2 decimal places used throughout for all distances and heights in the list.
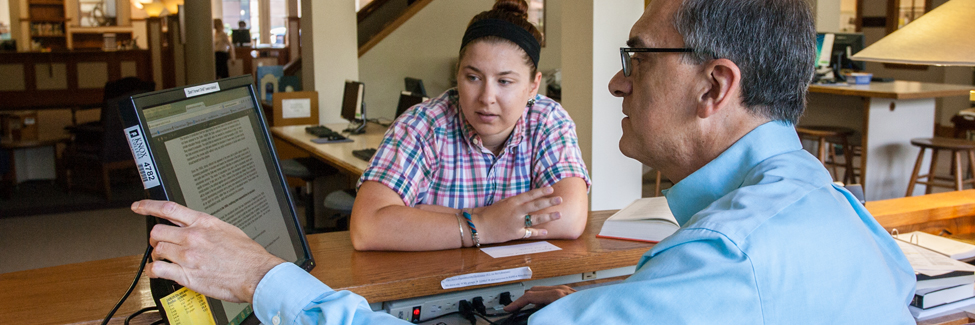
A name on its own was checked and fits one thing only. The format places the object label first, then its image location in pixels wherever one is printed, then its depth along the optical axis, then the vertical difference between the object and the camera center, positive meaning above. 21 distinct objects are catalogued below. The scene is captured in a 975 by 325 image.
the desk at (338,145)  3.57 -0.52
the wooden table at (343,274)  1.16 -0.40
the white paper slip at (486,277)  1.31 -0.41
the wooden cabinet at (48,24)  12.91 +0.59
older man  0.75 -0.18
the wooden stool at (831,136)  5.30 -0.62
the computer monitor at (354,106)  4.72 -0.34
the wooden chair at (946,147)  4.82 -0.68
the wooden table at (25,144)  5.91 -0.73
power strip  1.28 -0.45
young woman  1.60 -0.22
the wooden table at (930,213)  2.03 -0.46
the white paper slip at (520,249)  1.46 -0.40
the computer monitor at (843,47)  6.12 +0.06
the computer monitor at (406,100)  4.25 -0.27
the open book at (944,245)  1.77 -0.48
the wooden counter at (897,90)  4.95 -0.26
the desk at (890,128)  5.12 -0.54
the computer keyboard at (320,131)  4.52 -0.49
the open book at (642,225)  1.60 -0.38
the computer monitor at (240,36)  12.66 +0.35
